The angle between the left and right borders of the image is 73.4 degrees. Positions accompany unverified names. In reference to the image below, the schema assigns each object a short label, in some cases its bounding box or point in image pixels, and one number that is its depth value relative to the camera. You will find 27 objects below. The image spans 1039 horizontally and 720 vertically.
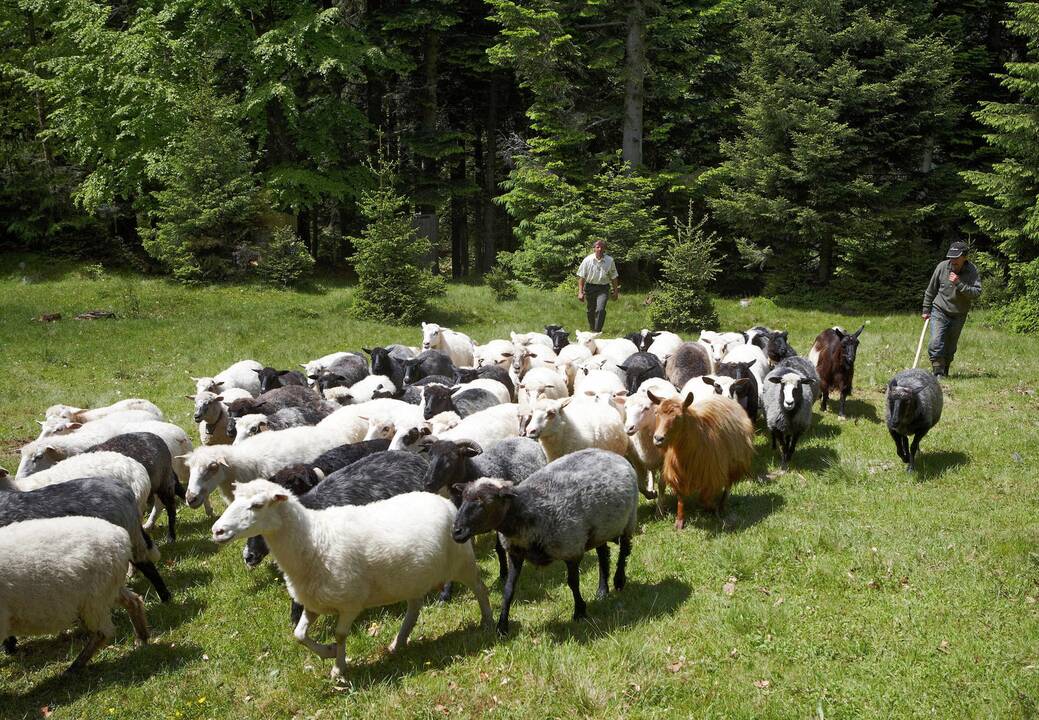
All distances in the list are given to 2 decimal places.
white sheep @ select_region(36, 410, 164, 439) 8.80
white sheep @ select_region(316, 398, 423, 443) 8.78
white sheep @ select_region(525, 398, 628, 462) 7.89
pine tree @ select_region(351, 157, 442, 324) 19.14
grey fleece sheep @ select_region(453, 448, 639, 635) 5.45
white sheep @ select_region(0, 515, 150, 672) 5.04
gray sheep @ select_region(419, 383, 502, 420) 9.21
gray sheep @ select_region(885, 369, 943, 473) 8.86
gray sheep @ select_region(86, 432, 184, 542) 7.55
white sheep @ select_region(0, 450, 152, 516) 6.84
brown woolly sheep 7.83
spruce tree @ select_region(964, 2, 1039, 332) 18.90
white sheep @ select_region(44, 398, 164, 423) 9.38
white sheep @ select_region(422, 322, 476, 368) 13.84
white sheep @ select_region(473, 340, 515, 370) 12.70
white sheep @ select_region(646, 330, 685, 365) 13.03
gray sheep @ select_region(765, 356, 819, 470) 9.14
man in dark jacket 11.92
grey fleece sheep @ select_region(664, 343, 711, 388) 11.34
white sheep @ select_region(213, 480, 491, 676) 5.11
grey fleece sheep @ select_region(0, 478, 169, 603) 6.00
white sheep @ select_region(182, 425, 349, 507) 7.39
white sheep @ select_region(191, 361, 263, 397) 11.88
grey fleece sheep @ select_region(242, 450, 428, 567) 6.28
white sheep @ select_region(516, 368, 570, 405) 10.34
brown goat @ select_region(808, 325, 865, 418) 11.86
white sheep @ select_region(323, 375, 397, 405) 10.69
